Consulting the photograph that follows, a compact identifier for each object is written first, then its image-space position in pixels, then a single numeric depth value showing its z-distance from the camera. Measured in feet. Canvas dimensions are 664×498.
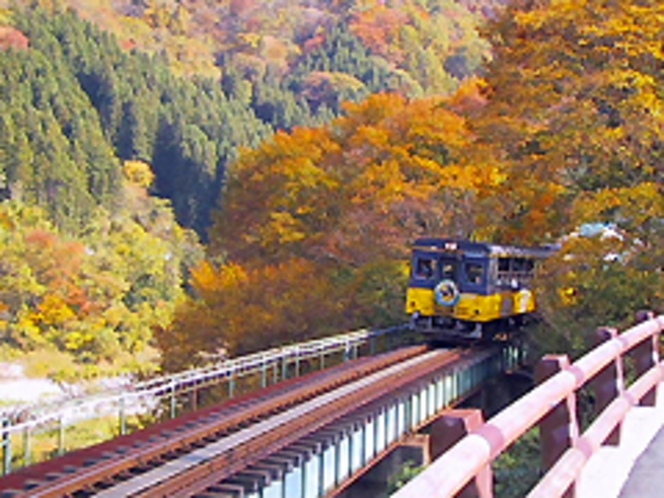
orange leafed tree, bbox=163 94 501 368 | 187.42
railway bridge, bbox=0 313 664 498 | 23.20
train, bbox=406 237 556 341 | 145.89
